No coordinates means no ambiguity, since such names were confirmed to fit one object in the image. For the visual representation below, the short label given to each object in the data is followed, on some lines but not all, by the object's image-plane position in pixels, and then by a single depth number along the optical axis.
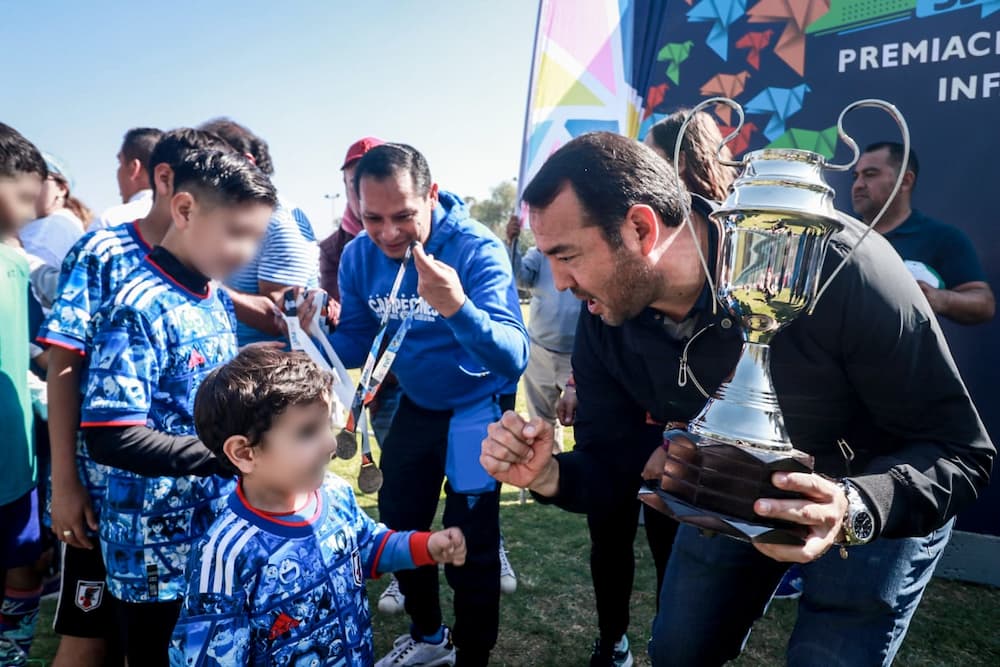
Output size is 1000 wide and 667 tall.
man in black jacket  1.38
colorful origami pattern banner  3.38
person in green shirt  2.08
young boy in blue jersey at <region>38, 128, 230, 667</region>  1.80
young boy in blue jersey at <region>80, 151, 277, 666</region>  1.67
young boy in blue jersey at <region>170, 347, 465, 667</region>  1.50
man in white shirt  3.17
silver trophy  1.12
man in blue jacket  2.36
